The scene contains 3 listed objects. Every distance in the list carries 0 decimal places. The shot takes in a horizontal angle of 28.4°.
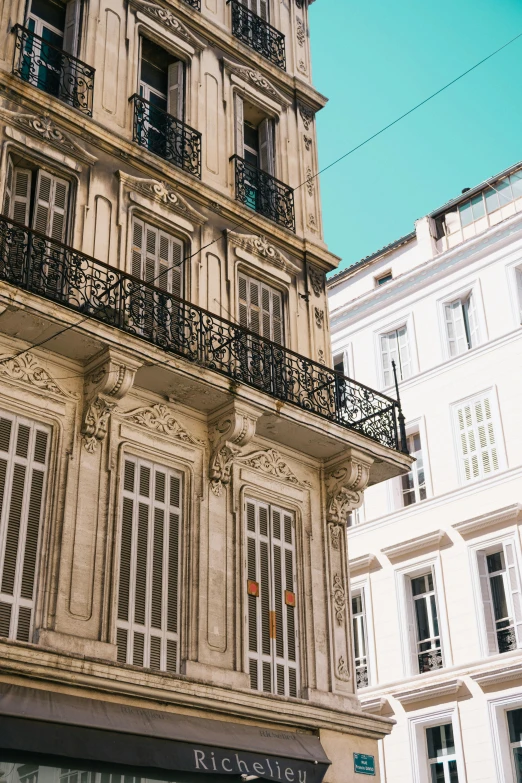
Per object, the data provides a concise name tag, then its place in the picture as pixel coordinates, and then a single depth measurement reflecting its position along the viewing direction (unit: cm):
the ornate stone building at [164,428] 1084
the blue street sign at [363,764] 1273
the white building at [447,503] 1877
